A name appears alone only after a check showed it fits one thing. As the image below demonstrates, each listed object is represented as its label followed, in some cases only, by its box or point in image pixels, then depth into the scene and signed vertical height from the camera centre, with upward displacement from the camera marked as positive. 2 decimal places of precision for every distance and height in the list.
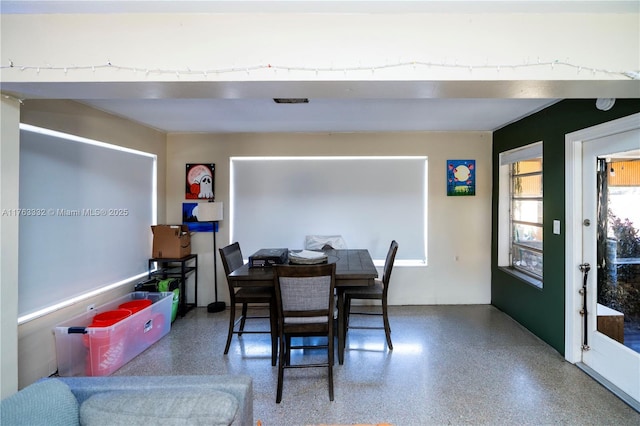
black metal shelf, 3.48 -0.75
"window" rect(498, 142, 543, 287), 3.07 +0.02
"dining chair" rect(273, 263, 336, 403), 2.00 -0.67
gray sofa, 1.04 -0.77
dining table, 2.36 -0.55
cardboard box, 3.50 -0.37
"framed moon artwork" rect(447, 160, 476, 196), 3.83 +0.52
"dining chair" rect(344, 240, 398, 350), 2.75 -0.79
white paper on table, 2.58 -0.39
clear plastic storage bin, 2.26 -1.11
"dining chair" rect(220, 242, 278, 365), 2.51 -0.80
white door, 2.03 -0.52
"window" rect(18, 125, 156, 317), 2.15 -0.03
